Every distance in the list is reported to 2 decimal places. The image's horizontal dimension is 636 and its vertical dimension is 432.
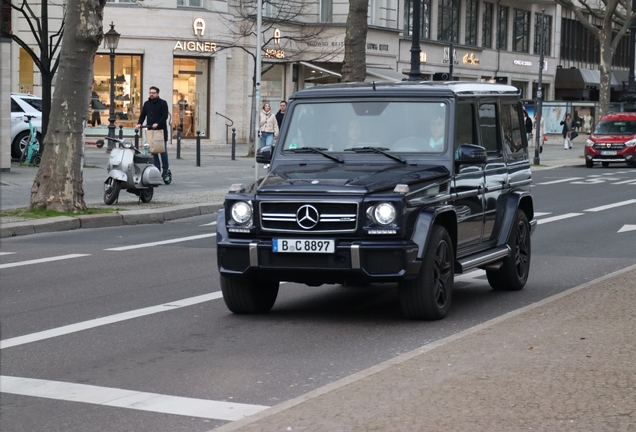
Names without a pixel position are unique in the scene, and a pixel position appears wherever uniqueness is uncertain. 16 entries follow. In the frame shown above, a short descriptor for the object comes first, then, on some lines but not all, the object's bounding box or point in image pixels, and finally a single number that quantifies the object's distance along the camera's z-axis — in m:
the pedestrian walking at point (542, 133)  46.26
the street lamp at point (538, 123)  41.00
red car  41.09
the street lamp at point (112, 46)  35.88
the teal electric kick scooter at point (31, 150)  29.90
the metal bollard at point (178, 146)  37.41
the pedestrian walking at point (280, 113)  33.37
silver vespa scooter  20.36
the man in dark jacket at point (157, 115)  24.80
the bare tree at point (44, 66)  29.27
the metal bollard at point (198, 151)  32.31
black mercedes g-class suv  9.03
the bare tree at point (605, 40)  51.50
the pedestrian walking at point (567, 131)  57.77
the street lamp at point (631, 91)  49.77
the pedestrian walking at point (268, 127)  34.91
